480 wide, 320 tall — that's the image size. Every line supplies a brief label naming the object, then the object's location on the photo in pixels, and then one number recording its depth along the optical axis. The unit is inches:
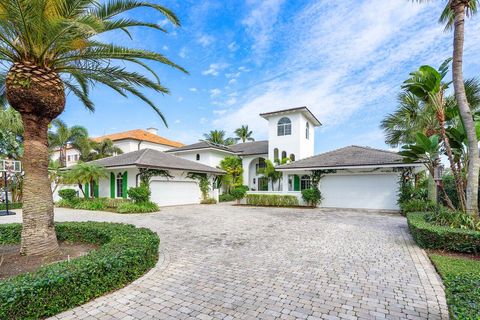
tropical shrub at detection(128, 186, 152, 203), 612.4
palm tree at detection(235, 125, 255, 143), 1803.6
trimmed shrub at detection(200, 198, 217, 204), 853.2
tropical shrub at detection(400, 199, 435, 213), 490.7
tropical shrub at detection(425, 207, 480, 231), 269.5
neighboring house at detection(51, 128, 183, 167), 1413.6
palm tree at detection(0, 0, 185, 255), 182.5
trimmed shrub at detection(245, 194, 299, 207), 730.2
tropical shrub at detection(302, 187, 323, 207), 690.2
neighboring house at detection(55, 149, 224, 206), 682.2
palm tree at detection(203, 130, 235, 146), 1643.7
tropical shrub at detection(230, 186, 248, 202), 856.3
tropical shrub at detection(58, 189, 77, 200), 757.3
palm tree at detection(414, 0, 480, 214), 284.5
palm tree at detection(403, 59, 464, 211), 312.2
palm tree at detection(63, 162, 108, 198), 653.3
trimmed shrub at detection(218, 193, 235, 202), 974.3
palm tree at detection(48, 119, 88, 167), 975.6
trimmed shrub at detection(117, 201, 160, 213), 593.1
